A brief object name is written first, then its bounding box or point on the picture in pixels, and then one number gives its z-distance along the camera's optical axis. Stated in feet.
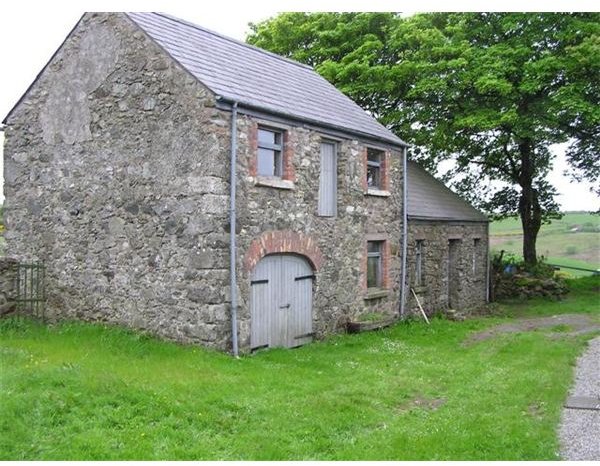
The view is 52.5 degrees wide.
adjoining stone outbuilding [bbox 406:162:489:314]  62.90
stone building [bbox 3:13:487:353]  38.34
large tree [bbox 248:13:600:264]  75.51
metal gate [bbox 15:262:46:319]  45.65
